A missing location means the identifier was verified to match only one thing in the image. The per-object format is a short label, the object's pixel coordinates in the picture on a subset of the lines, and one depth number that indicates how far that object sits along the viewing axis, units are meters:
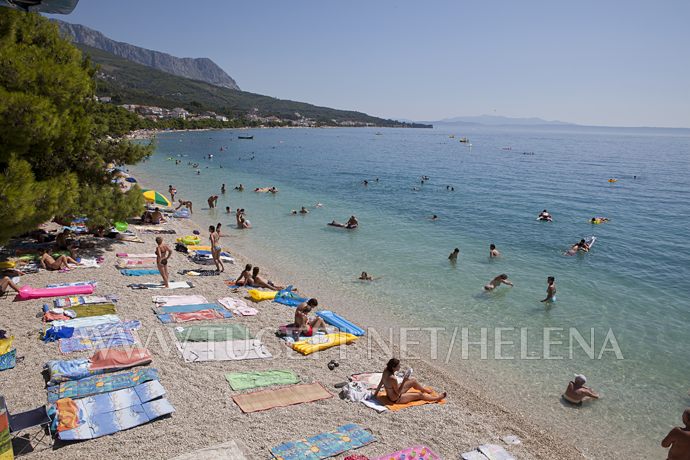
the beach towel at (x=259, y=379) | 8.02
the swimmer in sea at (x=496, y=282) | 14.98
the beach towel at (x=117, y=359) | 7.89
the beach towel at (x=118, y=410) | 6.26
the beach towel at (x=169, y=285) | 12.71
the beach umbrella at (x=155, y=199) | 23.47
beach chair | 5.91
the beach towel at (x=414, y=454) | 6.40
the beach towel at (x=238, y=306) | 11.65
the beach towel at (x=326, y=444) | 6.27
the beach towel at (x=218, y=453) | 5.97
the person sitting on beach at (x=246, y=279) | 13.87
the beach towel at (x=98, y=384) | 7.02
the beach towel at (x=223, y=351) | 8.94
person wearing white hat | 9.05
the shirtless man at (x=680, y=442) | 6.47
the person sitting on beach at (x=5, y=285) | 10.99
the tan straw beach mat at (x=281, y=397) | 7.42
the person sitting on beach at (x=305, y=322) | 10.45
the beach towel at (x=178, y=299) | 11.66
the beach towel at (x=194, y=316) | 10.58
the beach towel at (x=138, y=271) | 13.87
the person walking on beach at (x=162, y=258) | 12.77
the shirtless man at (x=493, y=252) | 19.28
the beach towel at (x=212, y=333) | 9.70
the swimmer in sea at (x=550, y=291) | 14.30
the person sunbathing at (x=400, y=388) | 7.95
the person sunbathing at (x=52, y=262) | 13.25
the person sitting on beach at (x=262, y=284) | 13.84
